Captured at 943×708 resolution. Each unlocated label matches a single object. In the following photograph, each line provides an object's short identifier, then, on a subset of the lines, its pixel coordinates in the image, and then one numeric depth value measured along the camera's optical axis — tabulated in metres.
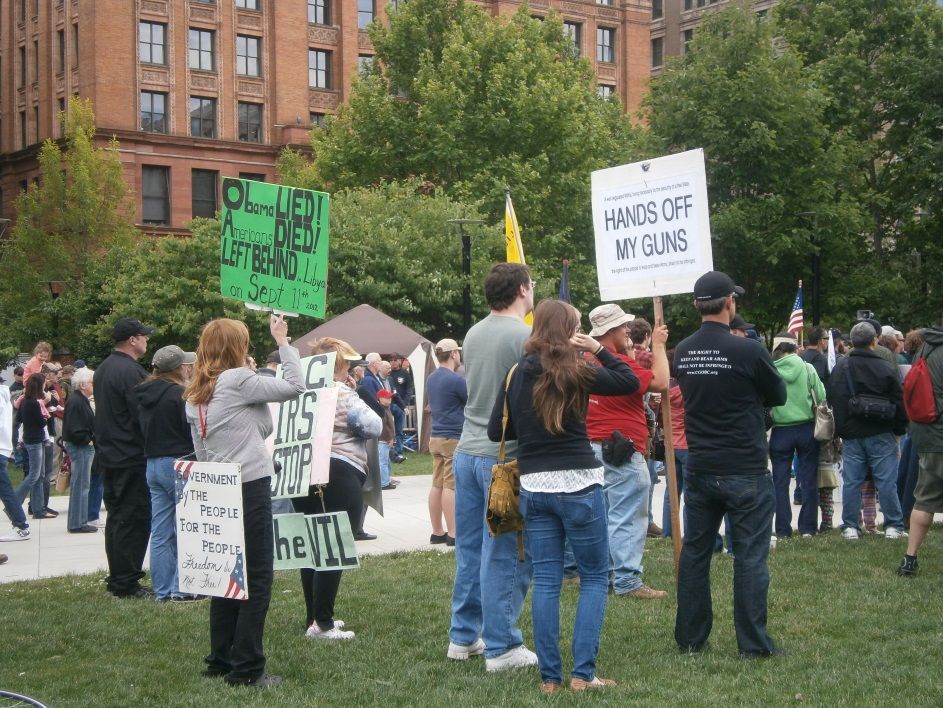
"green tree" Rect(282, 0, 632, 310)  38.53
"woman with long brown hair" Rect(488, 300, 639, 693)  6.04
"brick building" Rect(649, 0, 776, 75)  76.06
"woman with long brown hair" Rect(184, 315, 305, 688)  6.56
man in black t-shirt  6.78
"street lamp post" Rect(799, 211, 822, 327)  35.16
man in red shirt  8.84
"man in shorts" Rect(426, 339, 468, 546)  11.73
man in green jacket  11.55
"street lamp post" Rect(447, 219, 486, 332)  28.81
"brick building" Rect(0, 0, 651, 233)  55.50
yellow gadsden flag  10.51
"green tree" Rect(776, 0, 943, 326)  37.56
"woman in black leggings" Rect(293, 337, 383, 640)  7.65
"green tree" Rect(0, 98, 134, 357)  47.72
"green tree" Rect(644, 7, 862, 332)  35.50
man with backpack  9.19
